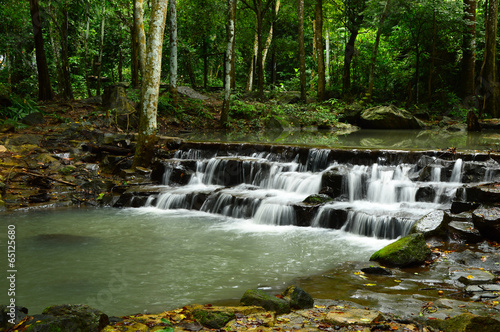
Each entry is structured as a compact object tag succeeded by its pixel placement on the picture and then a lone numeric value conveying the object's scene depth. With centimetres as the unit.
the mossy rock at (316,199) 902
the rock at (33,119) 1421
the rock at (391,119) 1922
